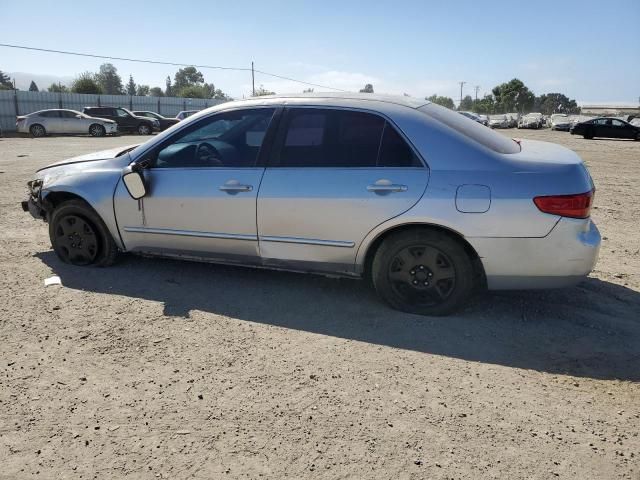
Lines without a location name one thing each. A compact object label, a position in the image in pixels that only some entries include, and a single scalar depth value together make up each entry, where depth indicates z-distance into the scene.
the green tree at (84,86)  51.63
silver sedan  3.49
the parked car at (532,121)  49.03
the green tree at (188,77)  116.31
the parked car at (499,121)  50.98
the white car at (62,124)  26.25
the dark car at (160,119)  29.89
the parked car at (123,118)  28.98
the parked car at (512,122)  54.19
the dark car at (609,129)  30.28
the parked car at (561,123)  42.56
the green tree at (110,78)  111.36
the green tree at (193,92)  68.50
